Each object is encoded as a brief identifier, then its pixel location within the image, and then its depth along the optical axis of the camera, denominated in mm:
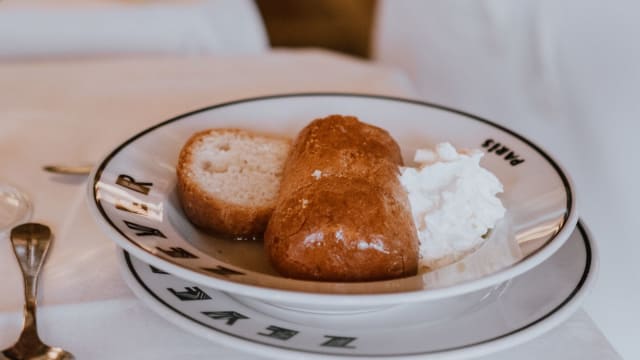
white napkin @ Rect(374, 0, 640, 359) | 1101
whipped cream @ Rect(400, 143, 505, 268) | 672
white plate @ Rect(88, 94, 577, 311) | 543
